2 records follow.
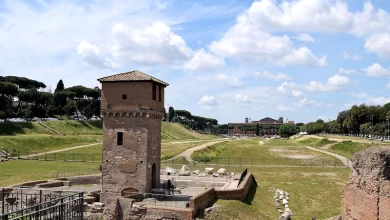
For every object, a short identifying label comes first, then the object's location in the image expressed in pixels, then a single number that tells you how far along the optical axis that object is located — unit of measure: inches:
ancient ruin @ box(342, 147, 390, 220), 466.0
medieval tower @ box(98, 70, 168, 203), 1032.8
